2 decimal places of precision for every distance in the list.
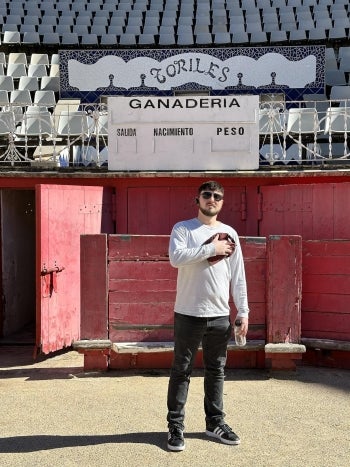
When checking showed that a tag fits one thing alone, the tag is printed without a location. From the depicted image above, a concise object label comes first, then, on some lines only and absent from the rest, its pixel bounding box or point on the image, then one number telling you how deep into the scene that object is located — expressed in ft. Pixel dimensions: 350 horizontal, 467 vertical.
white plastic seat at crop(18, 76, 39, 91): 41.32
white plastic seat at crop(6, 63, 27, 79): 43.01
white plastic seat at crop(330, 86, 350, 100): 37.92
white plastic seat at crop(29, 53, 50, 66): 45.19
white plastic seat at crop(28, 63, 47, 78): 43.21
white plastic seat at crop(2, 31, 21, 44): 47.67
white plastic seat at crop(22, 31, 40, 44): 47.75
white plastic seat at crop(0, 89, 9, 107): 37.67
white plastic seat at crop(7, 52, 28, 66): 45.21
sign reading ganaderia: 22.94
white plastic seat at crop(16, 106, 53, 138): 31.53
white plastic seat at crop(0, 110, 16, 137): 31.30
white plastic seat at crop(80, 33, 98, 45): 47.85
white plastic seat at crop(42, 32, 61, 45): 47.98
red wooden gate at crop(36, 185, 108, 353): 19.21
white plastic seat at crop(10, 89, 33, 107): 38.63
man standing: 12.22
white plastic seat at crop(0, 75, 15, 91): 40.51
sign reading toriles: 38.70
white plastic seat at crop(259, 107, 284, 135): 29.43
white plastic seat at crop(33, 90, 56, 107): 38.42
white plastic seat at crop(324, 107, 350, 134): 31.93
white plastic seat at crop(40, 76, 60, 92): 41.47
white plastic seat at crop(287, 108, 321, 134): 31.73
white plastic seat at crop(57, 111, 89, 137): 31.56
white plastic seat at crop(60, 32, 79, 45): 47.83
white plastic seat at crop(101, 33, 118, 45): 47.62
